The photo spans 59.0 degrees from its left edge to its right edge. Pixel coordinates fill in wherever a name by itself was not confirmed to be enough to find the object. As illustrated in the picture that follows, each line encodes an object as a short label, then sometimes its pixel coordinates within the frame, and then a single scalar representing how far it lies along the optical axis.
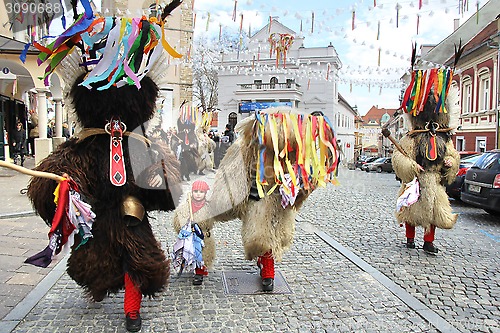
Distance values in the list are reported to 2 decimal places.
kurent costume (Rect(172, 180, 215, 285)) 4.23
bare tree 11.41
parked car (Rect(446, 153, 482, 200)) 10.48
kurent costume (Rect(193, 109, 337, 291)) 3.96
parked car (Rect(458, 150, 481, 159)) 13.44
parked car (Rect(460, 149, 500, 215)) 8.09
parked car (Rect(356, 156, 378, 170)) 41.11
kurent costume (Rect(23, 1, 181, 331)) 3.12
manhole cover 4.27
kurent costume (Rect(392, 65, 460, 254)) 5.54
